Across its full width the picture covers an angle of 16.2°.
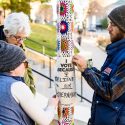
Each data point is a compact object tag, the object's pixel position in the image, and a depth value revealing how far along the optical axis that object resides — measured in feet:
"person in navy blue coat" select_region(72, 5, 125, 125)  11.37
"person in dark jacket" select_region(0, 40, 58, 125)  9.89
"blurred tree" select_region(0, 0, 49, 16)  64.39
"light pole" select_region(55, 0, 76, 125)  13.00
